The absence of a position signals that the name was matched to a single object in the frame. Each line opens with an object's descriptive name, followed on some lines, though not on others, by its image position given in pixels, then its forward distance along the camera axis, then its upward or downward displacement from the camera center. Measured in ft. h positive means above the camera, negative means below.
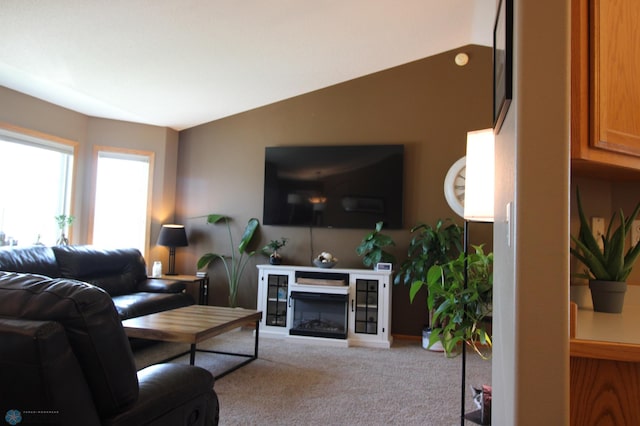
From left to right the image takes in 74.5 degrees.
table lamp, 16.02 -0.35
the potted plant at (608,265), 4.06 -0.23
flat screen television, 15.08 +1.74
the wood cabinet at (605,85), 3.37 +1.32
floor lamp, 6.28 +0.94
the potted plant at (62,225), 14.35 -0.05
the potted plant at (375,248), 14.12 -0.48
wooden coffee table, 9.00 -2.28
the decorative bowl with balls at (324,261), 14.69 -0.99
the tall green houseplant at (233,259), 16.25 -1.17
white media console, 13.73 -2.44
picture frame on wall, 3.53 +1.71
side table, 15.43 -2.00
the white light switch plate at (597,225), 4.80 +0.19
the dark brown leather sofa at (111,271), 11.25 -1.43
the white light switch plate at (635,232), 4.94 +0.13
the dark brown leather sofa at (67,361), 3.31 -1.15
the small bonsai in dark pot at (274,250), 15.45 -0.73
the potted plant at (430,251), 13.38 -0.48
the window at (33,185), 13.17 +1.26
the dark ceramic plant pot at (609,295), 4.10 -0.52
